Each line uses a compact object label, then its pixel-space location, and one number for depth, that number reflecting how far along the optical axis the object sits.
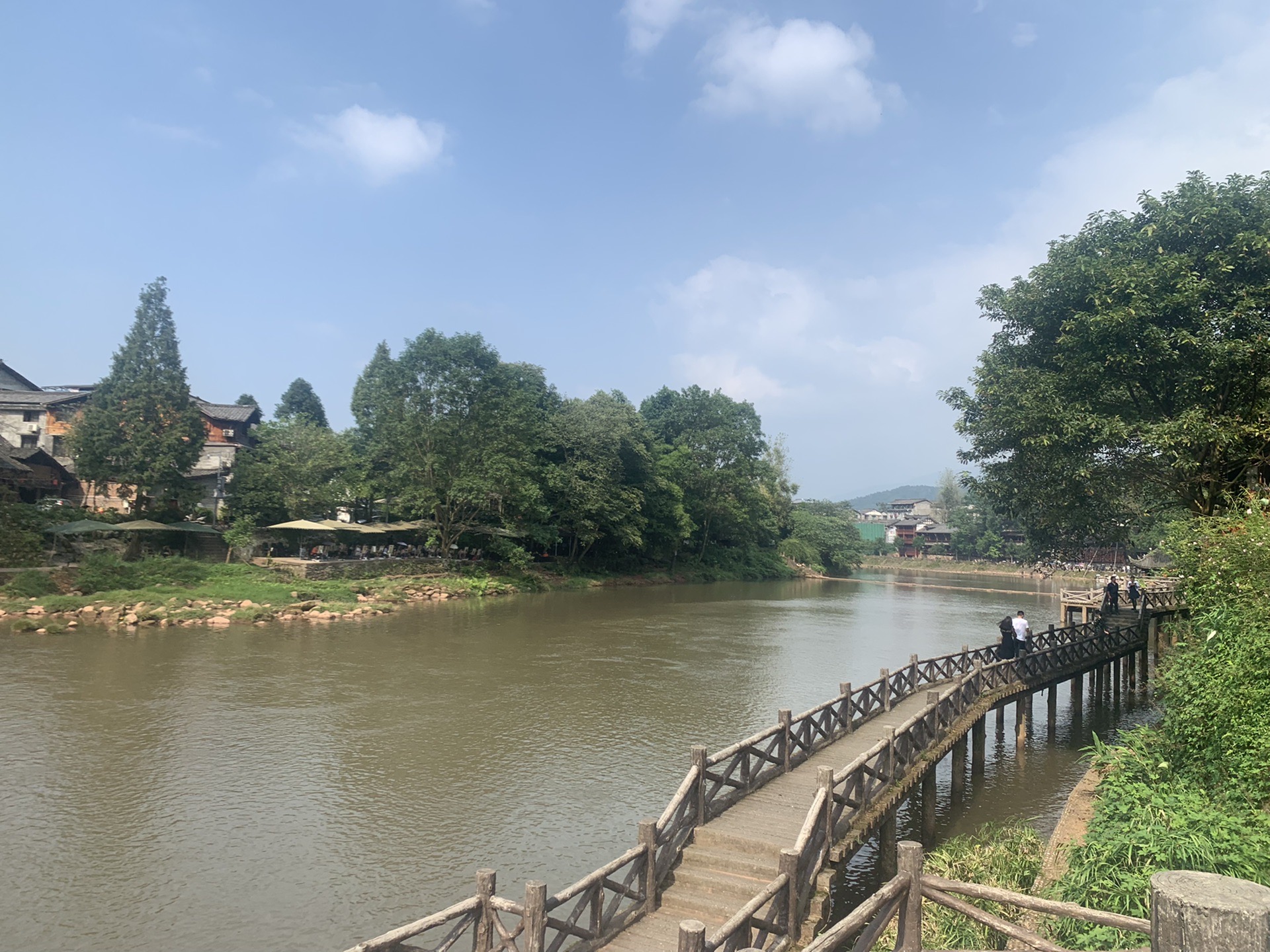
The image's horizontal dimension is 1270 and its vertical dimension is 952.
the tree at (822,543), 84.00
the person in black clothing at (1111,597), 31.24
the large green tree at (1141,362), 18.19
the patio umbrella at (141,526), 37.12
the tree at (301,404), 75.25
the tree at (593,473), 53.84
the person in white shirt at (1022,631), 22.53
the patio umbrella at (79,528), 35.53
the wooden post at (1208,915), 3.18
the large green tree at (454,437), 47.16
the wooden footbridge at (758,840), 7.56
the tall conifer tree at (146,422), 39.34
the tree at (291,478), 45.12
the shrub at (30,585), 31.14
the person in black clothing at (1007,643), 21.59
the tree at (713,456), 68.81
